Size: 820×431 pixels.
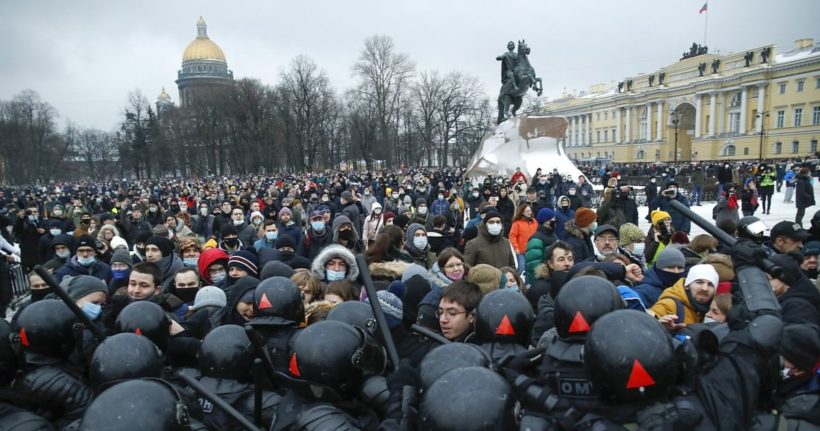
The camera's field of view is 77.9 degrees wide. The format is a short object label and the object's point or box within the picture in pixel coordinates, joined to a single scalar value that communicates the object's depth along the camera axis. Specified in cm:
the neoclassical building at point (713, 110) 6325
